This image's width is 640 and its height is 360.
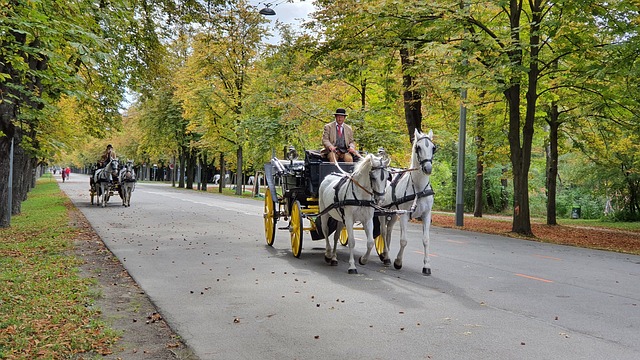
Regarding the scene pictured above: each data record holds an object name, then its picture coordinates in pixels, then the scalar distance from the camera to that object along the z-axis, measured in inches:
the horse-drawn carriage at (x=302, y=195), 434.0
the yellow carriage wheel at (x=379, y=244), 447.9
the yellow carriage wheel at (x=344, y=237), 513.7
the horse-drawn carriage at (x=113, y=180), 1007.1
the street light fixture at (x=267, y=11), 678.0
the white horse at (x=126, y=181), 1036.5
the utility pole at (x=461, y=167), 866.1
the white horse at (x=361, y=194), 377.4
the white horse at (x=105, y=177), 1000.2
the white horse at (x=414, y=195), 383.6
